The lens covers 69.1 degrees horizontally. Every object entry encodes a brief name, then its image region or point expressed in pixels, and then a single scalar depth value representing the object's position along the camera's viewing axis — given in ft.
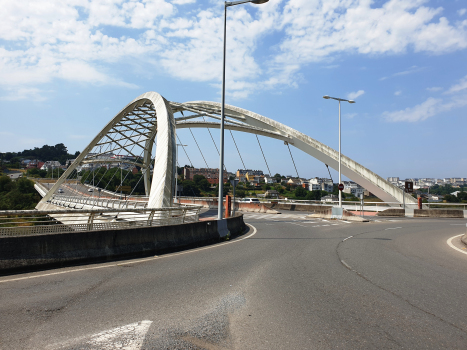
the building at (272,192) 244.85
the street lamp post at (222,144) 45.50
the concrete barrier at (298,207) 122.98
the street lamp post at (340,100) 93.20
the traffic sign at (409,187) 107.68
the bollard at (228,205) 75.20
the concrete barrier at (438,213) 101.40
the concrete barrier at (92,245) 22.79
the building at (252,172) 452.35
